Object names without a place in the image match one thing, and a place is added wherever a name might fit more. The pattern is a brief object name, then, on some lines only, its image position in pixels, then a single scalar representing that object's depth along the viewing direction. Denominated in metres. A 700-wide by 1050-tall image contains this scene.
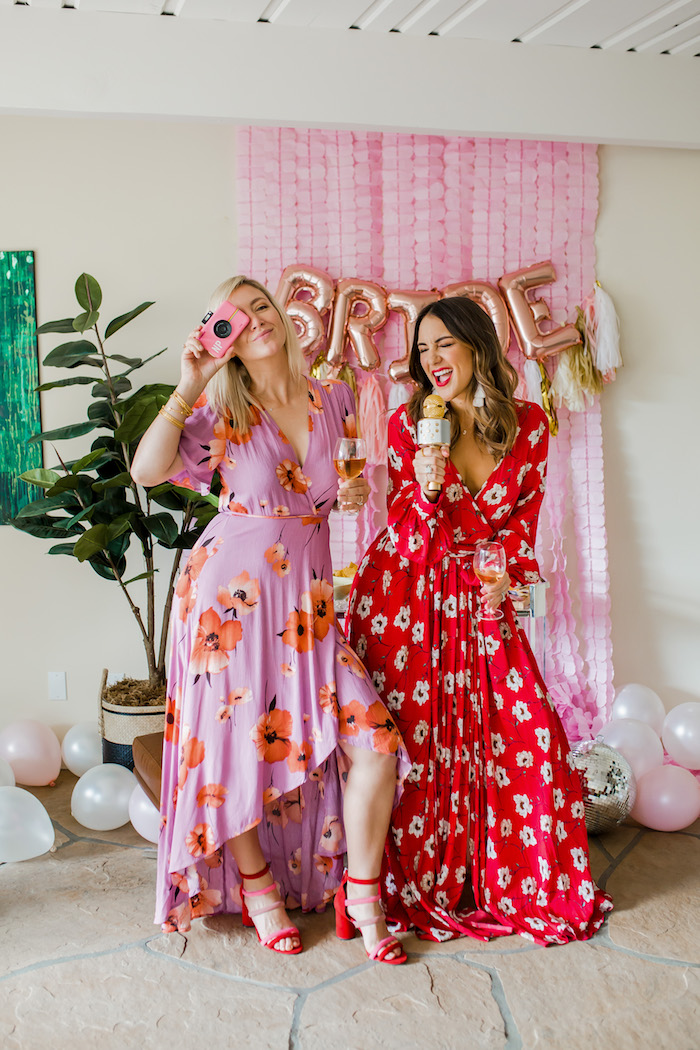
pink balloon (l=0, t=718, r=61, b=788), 3.48
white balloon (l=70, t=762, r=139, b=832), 3.06
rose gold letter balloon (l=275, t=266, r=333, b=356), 3.67
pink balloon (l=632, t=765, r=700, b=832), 3.02
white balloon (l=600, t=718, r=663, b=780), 3.20
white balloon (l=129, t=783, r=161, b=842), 2.85
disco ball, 2.92
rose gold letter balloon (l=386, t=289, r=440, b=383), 3.69
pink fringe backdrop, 3.73
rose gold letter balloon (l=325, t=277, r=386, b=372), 3.71
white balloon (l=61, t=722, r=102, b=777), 3.52
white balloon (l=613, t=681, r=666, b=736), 3.63
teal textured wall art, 3.69
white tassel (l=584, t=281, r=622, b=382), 3.80
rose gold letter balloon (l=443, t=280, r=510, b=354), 3.76
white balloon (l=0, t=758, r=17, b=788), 3.11
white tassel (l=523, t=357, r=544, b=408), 3.82
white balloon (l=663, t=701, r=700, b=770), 3.38
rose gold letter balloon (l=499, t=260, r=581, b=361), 3.77
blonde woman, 2.26
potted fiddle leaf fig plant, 3.21
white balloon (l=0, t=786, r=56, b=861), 2.68
